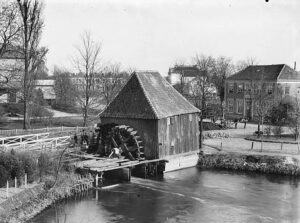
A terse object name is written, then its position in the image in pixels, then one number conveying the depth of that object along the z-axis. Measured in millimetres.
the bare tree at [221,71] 69750
